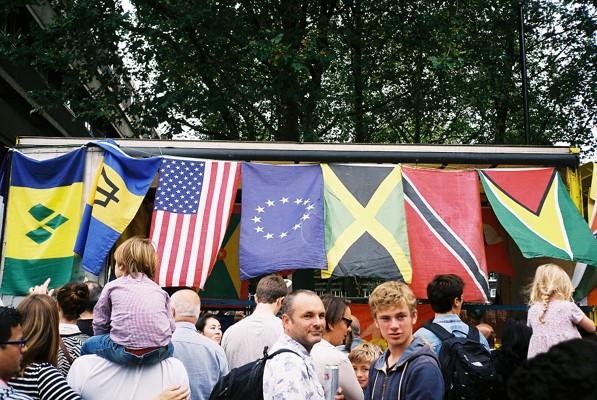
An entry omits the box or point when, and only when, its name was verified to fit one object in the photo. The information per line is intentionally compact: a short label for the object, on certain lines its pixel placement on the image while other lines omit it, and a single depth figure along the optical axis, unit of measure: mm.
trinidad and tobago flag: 9438
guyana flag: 9383
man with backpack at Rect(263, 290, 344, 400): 3688
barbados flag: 9094
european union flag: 9148
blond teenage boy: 3975
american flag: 9203
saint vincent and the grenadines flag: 9164
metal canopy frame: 9758
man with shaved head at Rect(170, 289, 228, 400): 5371
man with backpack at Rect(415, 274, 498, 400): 5129
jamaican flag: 9281
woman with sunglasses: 4594
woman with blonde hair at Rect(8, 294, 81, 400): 3783
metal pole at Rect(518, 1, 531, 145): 15113
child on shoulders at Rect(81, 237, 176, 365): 4164
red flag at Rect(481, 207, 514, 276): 12797
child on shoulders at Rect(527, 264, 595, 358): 5980
